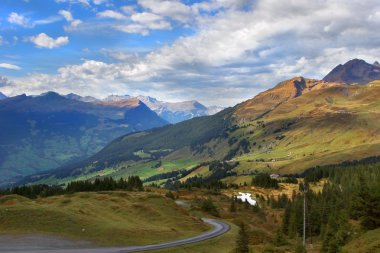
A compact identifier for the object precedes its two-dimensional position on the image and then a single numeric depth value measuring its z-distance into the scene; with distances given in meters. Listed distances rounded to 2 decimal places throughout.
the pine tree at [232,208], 192.24
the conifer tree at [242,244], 65.19
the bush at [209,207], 179.75
